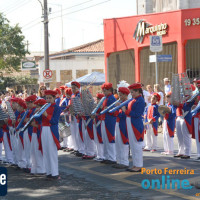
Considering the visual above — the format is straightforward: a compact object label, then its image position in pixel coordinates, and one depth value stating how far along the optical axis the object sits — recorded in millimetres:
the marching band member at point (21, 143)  11445
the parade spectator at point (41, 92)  14677
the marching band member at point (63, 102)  14750
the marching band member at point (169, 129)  13094
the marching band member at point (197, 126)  11949
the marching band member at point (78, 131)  13594
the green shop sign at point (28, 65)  32062
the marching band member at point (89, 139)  13063
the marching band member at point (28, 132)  11047
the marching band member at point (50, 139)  9930
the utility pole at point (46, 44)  25719
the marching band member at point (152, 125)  13797
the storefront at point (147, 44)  24031
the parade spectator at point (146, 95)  18125
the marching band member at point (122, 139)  10984
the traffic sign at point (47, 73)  25000
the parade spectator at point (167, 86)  19127
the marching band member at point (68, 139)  14531
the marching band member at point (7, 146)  12648
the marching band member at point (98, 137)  12484
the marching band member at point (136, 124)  10398
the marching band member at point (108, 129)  11859
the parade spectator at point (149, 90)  17547
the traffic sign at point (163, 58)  18844
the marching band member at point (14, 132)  11891
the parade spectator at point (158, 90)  16812
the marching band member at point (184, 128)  12164
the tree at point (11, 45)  50219
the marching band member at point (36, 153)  10523
